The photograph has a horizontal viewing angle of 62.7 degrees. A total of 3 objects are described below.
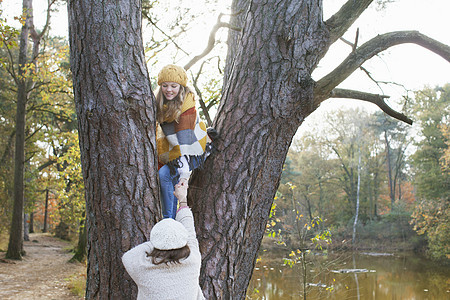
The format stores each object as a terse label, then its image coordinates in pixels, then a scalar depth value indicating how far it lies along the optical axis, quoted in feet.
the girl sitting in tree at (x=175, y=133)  7.89
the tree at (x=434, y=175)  55.57
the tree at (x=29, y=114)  34.94
